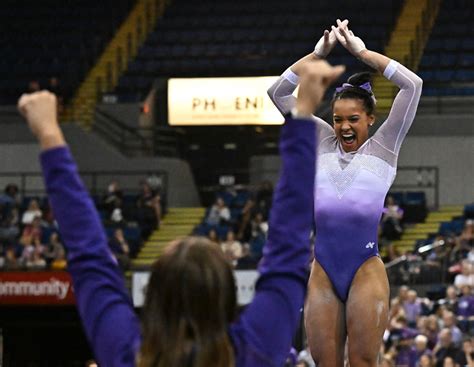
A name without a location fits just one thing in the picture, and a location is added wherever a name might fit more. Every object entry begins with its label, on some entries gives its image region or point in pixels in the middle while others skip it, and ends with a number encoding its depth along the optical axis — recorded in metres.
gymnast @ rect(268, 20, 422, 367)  6.02
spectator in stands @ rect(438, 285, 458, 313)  15.85
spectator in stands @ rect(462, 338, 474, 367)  13.91
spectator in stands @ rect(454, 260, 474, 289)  16.33
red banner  19.25
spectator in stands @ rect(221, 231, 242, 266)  18.37
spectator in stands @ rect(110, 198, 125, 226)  20.95
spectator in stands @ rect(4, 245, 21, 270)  19.58
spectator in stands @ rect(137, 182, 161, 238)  21.80
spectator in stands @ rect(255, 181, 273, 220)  20.31
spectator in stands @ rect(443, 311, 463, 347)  14.58
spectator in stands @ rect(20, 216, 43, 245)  19.98
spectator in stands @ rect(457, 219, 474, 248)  17.86
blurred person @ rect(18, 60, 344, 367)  2.50
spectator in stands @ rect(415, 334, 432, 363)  14.24
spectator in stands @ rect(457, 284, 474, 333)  15.42
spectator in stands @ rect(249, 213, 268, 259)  19.19
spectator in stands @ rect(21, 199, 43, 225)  20.84
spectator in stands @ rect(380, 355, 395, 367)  12.54
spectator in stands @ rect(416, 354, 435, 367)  13.65
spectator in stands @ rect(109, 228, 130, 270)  19.44
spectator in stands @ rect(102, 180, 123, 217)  21.36
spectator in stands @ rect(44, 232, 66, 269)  19.42
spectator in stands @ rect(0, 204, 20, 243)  20.54
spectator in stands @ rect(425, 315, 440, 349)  14.81
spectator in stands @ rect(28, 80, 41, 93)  22.89
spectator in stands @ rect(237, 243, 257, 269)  17.86
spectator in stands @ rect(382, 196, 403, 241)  20.12
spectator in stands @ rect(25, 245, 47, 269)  19.50
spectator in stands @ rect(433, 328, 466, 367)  14.06
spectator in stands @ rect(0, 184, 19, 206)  21.67
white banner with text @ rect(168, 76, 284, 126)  24.23
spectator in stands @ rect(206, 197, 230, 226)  20.93
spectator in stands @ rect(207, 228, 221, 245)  18.90
